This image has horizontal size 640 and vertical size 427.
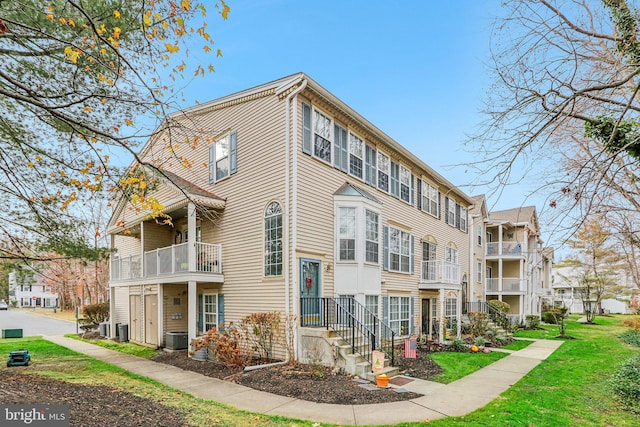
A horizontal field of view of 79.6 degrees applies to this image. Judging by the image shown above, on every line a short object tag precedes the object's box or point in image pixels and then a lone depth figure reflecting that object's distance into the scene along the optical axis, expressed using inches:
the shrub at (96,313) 924.7
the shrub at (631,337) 700.5
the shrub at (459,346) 598.9
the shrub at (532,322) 1060.5
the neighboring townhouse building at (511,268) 1109.1
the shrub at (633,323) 913.9
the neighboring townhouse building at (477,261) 962.7
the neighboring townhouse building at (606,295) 1581.1
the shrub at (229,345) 431.5
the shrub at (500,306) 927.7
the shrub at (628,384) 314.3
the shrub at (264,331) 436.8
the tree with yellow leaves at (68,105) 237.0
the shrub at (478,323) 729.6
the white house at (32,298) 2874.0
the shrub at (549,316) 1245.8
